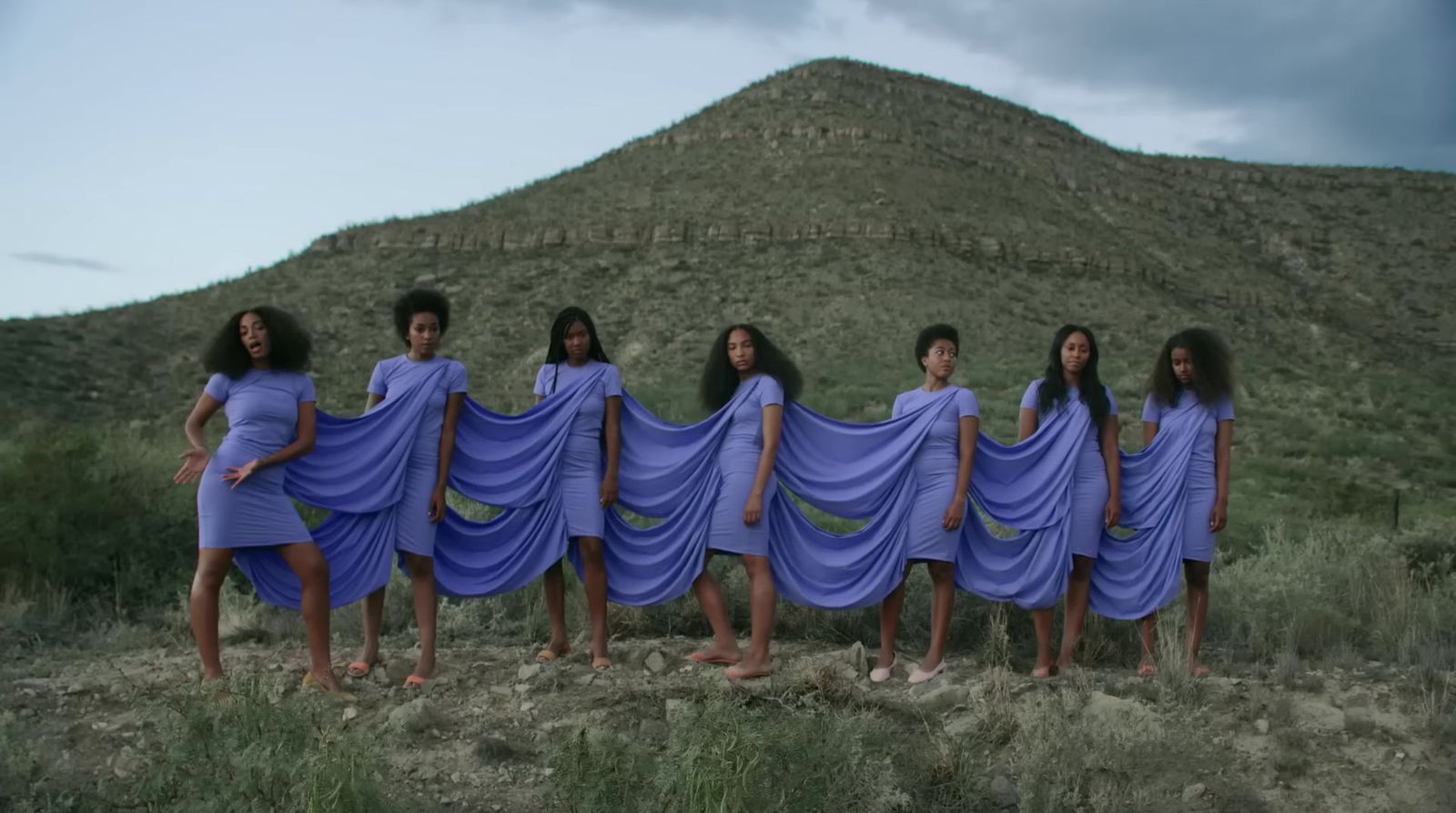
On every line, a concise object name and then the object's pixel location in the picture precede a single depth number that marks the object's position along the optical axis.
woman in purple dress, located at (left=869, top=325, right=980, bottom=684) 6.64
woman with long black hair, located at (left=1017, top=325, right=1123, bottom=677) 6.83
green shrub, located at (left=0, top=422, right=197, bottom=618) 9.11
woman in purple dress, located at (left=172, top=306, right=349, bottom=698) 5.94
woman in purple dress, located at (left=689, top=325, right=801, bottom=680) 6.55
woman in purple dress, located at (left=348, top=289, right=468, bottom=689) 6.53
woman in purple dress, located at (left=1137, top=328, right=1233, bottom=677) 6.83
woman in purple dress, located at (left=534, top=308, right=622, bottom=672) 6.70
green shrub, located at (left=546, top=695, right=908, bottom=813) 4.30
